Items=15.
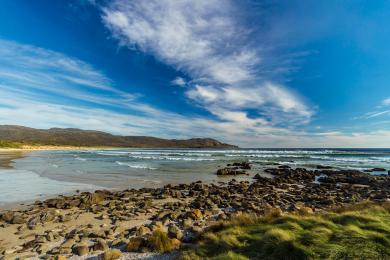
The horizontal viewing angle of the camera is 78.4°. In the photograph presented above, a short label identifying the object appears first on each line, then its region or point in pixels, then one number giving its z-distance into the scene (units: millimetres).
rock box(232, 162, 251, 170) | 30016
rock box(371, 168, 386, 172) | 27269
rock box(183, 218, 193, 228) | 7673
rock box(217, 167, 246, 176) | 23922
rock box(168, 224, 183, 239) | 6260
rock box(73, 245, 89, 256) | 5524
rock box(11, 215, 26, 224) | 8038
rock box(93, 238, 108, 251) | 5742
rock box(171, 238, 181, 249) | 5552
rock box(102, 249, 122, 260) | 5113
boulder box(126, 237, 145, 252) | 5523
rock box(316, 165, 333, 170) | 30278
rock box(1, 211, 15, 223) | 8159
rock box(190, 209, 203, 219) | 8547
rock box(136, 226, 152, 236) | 6752
